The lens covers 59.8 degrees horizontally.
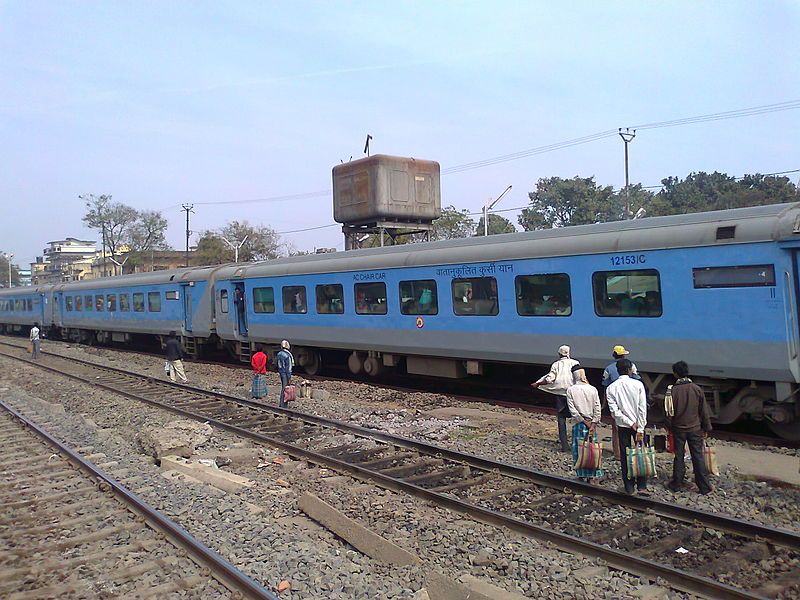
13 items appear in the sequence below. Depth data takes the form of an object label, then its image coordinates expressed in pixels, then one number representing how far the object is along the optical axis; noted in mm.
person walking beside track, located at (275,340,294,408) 13398
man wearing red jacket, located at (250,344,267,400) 14430
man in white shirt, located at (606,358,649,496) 7090
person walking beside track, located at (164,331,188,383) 17641
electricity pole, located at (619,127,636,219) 37938
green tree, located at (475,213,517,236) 56347
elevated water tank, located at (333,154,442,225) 31391
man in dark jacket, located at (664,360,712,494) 7133
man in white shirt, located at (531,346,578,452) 8898
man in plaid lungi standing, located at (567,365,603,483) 7715
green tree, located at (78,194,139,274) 74312
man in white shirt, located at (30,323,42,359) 26052
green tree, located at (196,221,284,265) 60375
